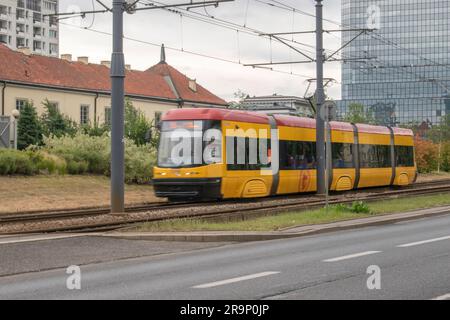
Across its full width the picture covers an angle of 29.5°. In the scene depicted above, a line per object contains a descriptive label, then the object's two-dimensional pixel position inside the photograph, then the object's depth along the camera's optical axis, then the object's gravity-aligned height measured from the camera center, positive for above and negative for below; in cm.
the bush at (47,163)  3497 -7
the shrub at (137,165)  3684 -16
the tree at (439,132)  8906 +306
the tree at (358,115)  6744 +384
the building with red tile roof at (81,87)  6419 +633
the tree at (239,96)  8838 +686
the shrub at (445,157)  6756 +31
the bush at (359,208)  2213 -122
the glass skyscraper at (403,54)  16188 +2069
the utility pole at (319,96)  3075 +236
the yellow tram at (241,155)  2717 +20
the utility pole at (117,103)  2080 +143
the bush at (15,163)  3297 -6
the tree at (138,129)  4234 +161
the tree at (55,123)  5403 +251
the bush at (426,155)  6200 +44
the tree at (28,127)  5272 +214
